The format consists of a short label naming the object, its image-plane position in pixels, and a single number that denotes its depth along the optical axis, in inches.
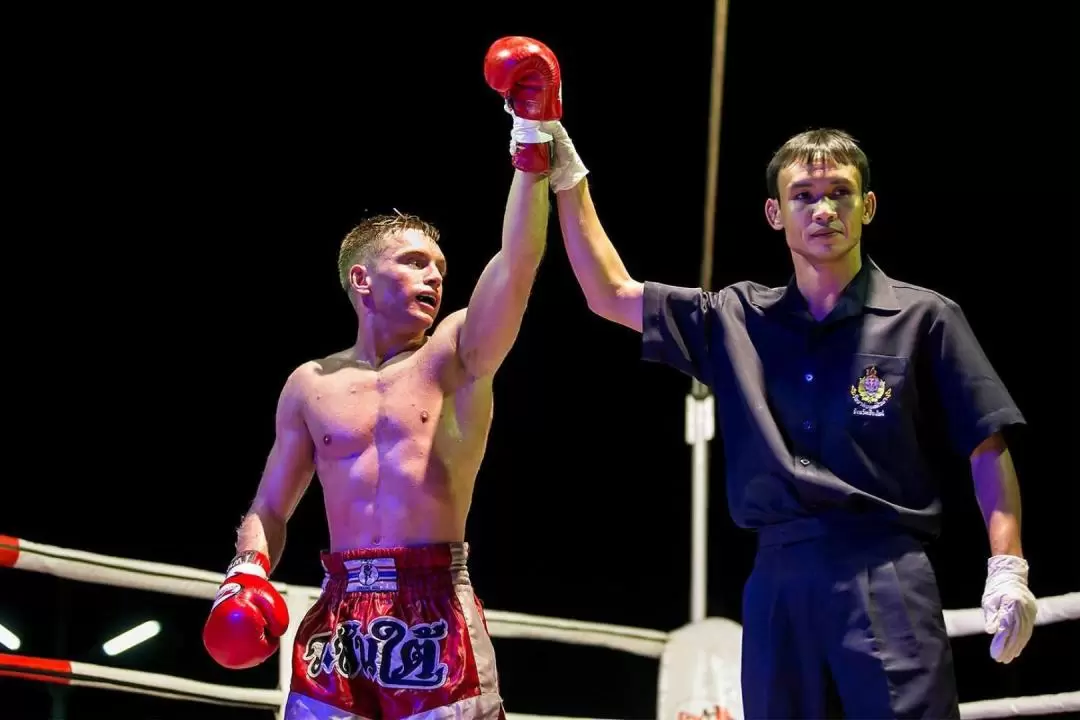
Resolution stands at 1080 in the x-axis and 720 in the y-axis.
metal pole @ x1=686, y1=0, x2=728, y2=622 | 181.2
